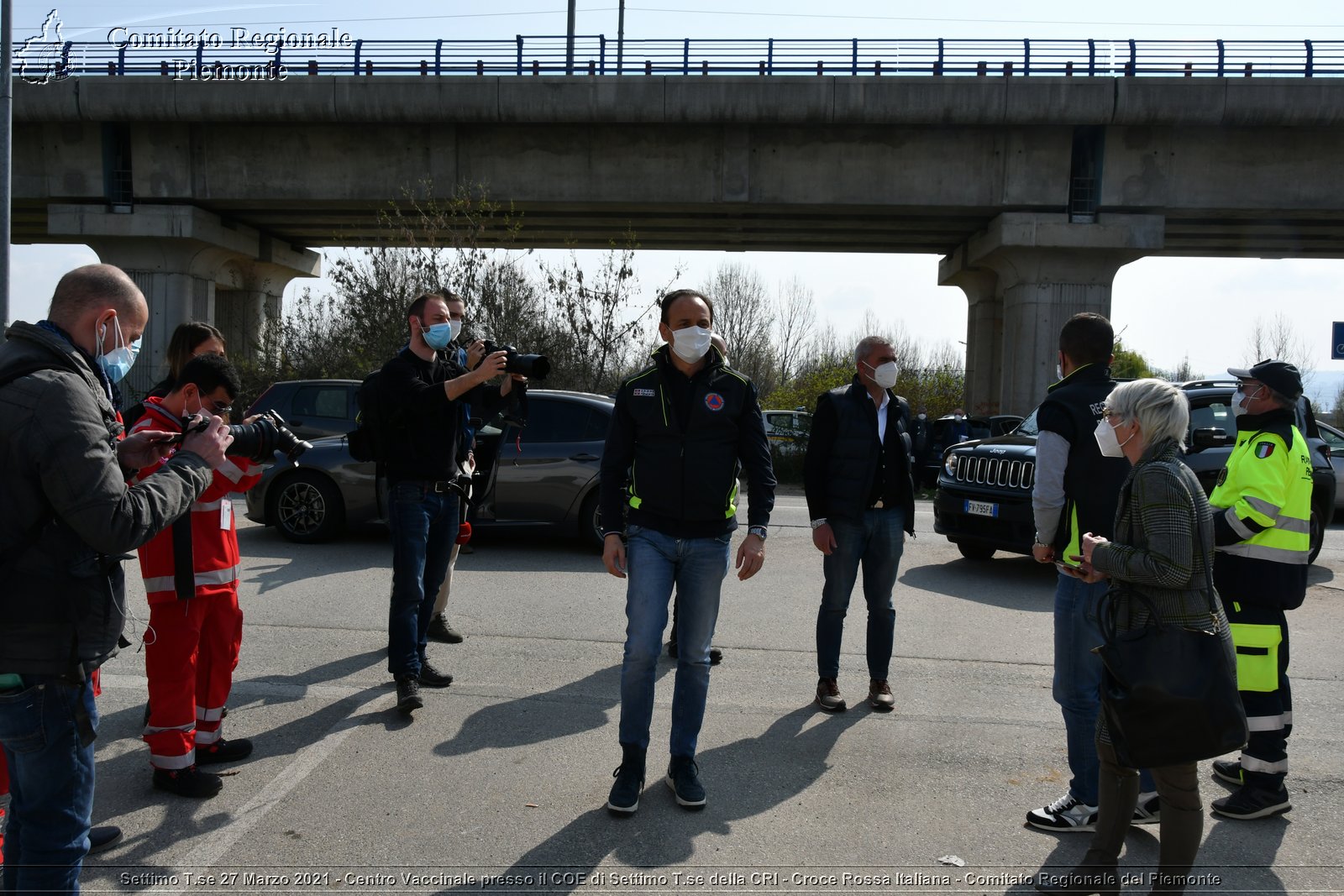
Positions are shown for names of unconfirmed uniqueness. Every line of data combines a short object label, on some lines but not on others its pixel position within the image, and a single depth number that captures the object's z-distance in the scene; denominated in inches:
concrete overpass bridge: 867.4
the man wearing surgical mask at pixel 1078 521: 148.9
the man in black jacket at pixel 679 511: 156.2
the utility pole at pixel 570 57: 884.0
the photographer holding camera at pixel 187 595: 155.3
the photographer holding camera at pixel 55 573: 95.7
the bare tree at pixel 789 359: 1954.2
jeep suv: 354.3
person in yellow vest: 159.0
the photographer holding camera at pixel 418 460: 196.7
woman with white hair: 118.0
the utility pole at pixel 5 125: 603.8
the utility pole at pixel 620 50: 872.9
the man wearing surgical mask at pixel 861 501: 208.5
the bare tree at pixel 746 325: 1891.0
